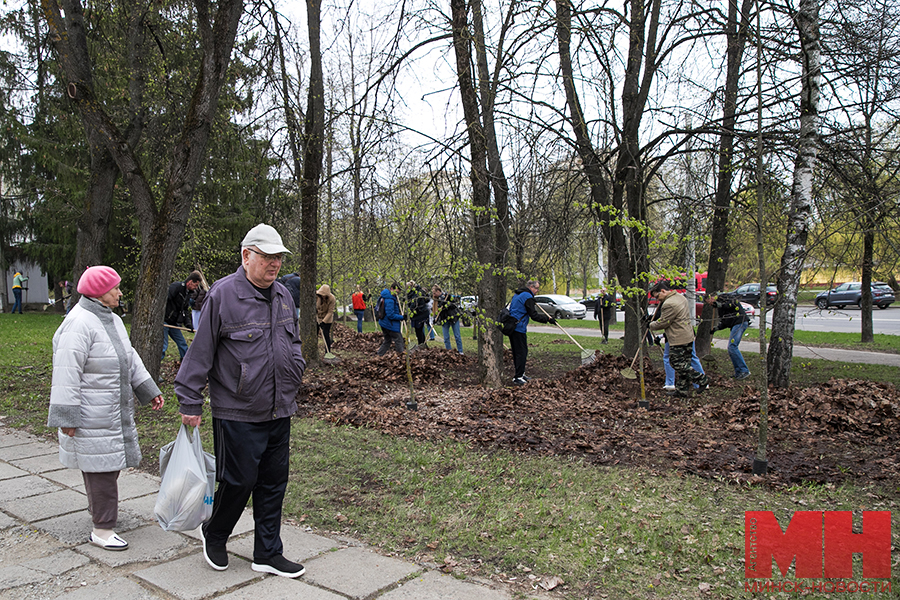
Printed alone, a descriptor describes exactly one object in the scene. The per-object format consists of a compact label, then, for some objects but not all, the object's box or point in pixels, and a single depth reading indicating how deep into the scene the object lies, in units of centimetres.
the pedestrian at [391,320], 1292
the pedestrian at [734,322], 966
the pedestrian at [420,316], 1216
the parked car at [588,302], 4222
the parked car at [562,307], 3206
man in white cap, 328
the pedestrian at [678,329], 875
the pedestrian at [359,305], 2075
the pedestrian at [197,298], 1233
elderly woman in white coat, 365
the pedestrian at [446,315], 1357
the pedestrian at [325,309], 1361
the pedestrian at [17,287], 2709
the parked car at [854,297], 3012
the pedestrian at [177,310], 1152
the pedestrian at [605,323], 1693
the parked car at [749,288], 3368
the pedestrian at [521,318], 1042
